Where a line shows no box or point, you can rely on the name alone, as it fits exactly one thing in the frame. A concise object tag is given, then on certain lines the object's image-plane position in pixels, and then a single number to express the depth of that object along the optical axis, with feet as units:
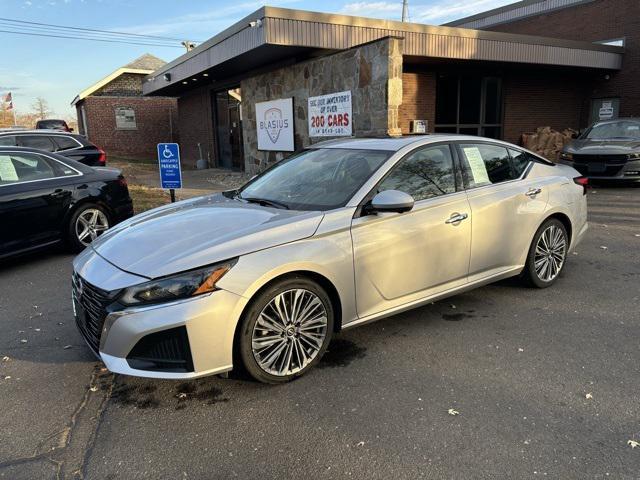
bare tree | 223.10
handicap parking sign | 25.77
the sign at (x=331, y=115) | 38.61
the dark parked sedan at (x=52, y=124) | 79.84
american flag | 82.88
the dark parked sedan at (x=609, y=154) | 37.29
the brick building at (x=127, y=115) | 91.30
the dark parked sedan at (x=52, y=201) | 19.98
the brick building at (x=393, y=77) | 37.11
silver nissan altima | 9.75
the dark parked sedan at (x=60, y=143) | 31.35
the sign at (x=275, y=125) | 46.47
